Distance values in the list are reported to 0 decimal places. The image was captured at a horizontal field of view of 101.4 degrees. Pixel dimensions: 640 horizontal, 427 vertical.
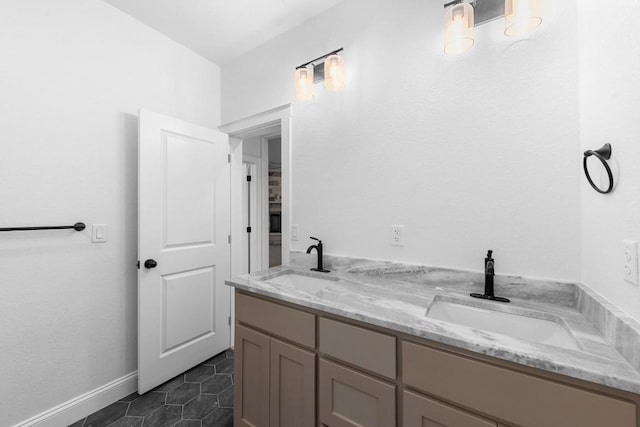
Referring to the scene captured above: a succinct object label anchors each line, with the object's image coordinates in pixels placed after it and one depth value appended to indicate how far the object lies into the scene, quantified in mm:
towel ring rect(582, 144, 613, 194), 833
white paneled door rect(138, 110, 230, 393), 1896
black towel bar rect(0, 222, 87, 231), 1392
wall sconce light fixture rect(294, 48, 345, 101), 1650
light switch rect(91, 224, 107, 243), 1748
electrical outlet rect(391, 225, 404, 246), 1525
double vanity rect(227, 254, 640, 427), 699
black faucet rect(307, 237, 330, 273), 1749
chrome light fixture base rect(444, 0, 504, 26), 1250
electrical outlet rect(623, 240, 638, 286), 733
